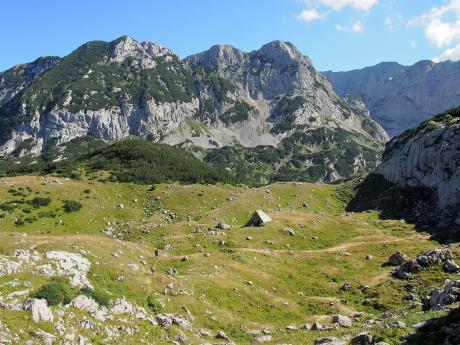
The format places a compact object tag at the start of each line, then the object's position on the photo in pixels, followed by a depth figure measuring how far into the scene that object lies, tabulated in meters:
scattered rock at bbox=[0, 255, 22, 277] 34.16
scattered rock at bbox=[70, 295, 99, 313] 32.59
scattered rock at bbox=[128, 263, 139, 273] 41.79
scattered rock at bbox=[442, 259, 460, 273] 50.03
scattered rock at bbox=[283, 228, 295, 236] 77.62
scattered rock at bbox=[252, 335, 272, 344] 35.59
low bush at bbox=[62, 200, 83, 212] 100.06
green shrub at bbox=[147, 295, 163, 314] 36.66
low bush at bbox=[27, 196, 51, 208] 98.68
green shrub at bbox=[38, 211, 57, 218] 94.61
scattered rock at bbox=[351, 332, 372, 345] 26.50
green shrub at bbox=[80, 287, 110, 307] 33.94
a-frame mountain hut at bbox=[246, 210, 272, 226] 80.81
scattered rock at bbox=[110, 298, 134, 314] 33.90
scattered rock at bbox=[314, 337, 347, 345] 28.73
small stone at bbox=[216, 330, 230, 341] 35.75
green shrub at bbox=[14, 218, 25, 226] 88.74
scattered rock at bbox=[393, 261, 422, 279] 51.20
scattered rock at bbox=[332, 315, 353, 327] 39.19
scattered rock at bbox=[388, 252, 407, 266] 59.16
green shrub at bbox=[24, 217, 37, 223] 90.54
